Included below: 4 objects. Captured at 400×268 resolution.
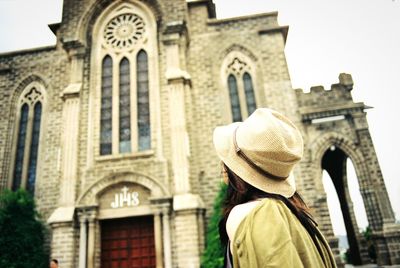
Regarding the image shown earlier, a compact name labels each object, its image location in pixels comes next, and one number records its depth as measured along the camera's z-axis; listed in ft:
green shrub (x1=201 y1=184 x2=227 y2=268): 30.60
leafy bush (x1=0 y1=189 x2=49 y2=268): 34.40
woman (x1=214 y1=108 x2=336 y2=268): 4.04
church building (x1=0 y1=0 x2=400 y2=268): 37.04
